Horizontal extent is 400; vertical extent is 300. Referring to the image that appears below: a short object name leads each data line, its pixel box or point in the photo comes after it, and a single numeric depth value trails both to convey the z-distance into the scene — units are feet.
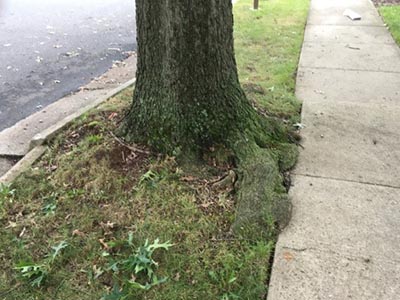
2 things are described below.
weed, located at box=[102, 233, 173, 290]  7.42
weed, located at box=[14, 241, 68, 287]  7.55
